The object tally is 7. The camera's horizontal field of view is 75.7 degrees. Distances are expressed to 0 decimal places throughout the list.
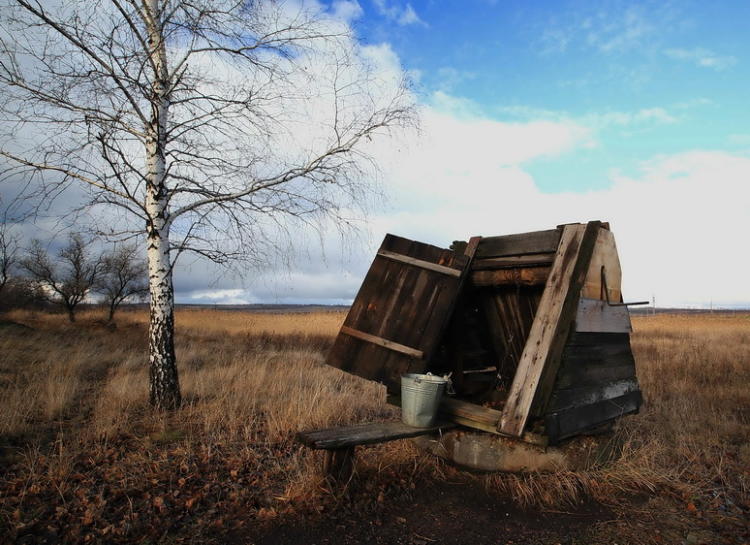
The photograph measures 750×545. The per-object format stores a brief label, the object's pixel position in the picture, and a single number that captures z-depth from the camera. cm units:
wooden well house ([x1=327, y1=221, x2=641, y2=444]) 439
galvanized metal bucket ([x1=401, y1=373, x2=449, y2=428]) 460
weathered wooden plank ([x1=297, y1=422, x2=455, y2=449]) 395
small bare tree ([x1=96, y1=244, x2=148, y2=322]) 1865
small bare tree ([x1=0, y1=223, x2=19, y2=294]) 1650
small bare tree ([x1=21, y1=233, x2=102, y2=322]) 1780
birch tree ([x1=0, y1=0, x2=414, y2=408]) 614
